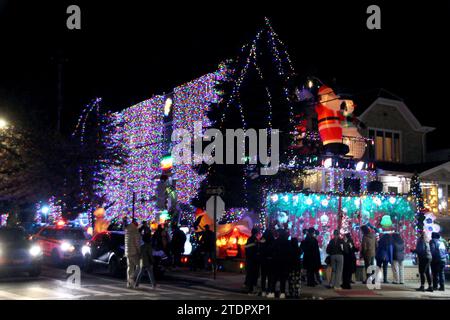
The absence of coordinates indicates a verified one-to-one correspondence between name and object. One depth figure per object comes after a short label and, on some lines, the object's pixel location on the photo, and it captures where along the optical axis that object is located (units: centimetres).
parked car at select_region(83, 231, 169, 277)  2033
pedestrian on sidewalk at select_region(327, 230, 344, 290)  1825
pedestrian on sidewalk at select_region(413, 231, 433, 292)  1845
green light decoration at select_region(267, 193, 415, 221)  2304
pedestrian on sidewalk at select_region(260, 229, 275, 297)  1622
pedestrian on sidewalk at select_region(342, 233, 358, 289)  1827
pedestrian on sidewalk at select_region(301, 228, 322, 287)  1864
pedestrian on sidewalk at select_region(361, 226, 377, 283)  1997
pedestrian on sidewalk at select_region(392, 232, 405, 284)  1995
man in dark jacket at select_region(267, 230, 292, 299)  1598
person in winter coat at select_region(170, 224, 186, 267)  2486
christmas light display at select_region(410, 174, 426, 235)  2377
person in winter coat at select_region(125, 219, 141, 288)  1741
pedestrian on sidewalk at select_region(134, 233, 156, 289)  1717
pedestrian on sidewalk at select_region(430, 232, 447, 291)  1820
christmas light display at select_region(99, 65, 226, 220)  3194
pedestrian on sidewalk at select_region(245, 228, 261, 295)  1706
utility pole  3353
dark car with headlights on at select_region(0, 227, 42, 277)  1883
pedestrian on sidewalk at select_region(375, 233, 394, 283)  2002
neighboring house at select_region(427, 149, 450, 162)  4100
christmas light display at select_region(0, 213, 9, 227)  4366
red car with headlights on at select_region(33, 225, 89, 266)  2337
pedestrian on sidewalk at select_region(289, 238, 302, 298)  1620
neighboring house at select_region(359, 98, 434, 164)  3672
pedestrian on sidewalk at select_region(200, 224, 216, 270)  2322
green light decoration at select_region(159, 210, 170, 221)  3377
